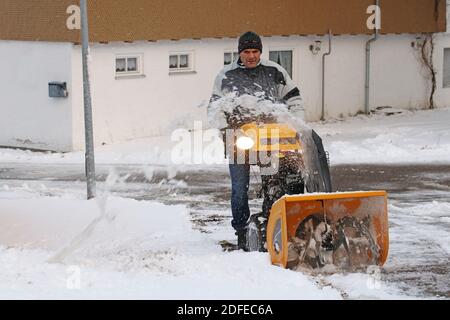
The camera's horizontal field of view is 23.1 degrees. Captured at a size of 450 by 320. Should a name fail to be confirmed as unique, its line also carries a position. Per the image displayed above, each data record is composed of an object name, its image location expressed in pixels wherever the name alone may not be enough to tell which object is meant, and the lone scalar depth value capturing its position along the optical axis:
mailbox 18.55
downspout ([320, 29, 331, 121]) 23.69
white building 18.80
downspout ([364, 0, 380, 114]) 24.69
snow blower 8.44
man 9.38
